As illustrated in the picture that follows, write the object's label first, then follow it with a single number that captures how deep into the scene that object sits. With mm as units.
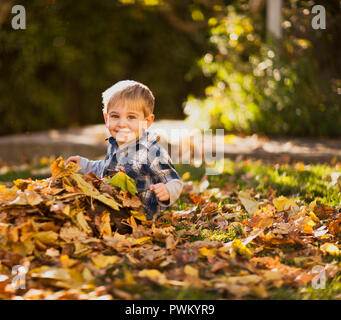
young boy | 2916
